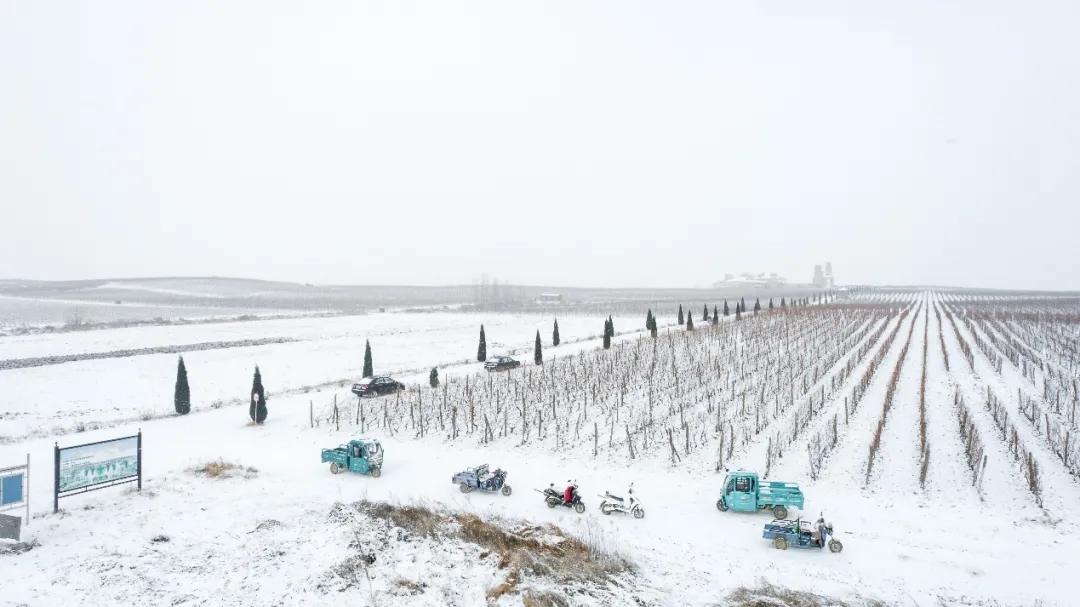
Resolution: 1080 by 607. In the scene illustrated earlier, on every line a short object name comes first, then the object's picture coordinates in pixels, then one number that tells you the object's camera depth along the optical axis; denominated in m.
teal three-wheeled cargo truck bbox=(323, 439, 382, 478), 19.56
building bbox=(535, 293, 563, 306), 155.94
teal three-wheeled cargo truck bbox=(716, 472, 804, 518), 16.36
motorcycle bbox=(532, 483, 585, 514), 16.64
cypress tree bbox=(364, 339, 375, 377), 36.62
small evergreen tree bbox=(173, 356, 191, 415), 28.30
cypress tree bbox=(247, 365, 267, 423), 26.47
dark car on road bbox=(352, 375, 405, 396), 30.86
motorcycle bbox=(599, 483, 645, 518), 16.31
